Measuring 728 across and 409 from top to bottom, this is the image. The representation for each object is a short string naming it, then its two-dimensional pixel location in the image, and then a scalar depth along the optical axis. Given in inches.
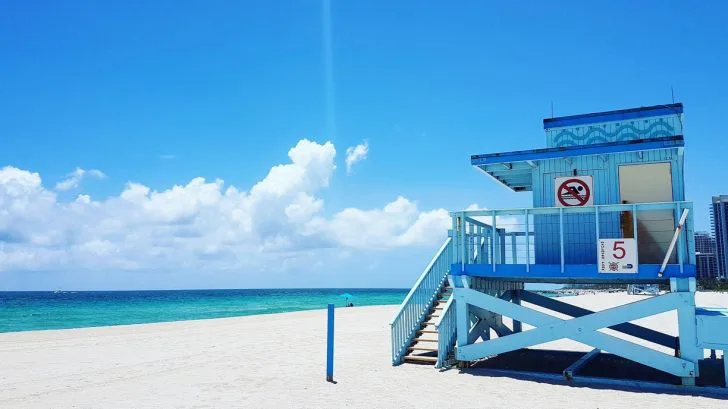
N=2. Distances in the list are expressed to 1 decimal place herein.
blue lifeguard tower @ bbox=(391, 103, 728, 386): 409.1
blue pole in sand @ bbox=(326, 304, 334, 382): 445.1
